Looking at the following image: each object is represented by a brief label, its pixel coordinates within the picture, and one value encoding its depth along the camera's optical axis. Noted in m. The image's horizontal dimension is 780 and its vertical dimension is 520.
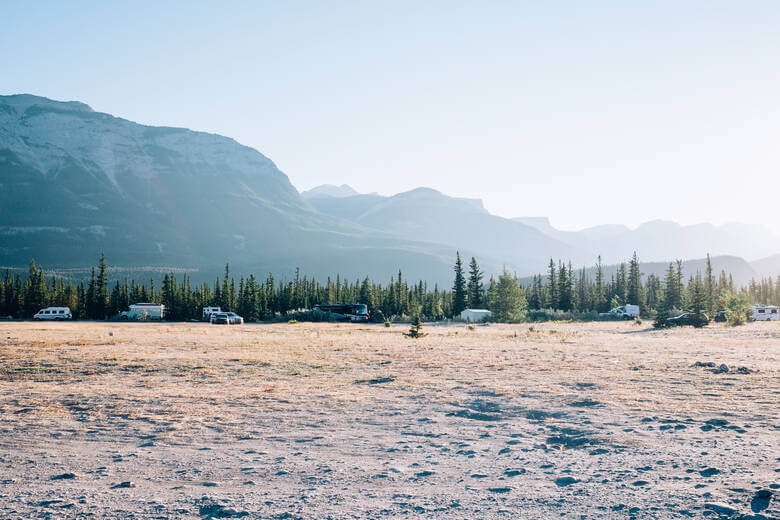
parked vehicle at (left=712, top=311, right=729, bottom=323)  73.18
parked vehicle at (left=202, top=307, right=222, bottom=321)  90.81
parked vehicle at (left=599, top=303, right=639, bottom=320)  95.39
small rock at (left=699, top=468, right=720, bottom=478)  8.18
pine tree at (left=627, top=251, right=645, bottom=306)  118.06
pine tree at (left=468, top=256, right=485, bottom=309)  103.62
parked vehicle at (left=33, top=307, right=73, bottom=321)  84.12
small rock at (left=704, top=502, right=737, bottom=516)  6.70
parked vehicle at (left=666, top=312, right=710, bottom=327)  56.41
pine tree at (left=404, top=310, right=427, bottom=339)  41.08
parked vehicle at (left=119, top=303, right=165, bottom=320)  90.44
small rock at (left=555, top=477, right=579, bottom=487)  7.89
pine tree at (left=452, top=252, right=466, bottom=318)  101.56
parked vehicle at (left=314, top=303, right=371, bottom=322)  87.25
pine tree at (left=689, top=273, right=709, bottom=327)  56.41
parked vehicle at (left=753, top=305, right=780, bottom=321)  76.12
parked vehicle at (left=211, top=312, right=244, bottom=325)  73.61
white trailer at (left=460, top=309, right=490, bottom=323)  85.88
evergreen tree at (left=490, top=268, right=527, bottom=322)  78.56
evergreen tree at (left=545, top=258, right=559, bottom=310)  110.75
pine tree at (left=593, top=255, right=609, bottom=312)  112.82
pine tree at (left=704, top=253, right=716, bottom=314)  90.44
